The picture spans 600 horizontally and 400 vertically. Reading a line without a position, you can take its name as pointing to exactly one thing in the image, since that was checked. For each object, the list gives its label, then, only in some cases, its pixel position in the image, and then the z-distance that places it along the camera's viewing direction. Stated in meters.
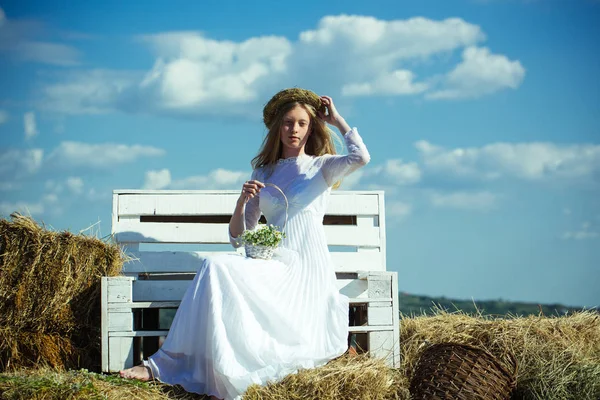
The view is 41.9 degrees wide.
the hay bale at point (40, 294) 4.63
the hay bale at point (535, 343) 4.52
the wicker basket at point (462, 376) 4.22
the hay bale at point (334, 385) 4.00
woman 4.12
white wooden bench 5.00
